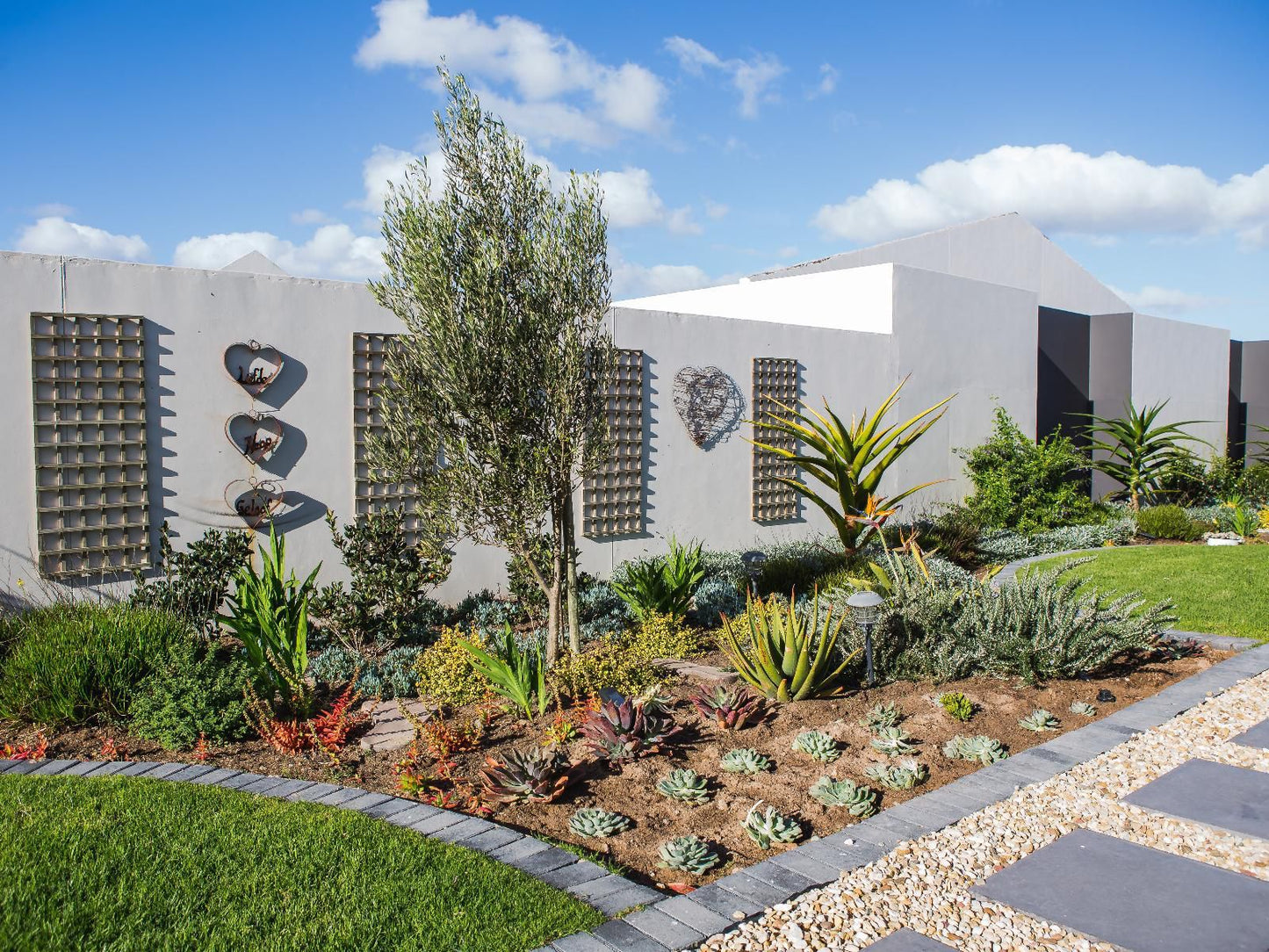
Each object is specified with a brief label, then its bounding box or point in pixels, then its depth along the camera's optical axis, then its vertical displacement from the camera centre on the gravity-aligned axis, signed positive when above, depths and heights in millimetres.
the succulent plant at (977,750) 4105 -1432
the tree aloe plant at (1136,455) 13375 -112
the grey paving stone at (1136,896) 2576 -1433
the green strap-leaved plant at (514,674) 4613 -1231
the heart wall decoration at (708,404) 9562 +462
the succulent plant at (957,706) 4590 -1369
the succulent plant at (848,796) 3562 -1447
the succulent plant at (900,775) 3822 -1448
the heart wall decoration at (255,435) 6672 +57
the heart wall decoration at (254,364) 6680 +595
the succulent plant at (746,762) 3963 -1439
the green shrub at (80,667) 4629 -1214
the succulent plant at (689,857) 3072 -1451
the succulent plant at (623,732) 4070 -1363
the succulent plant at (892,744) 4160 -1420
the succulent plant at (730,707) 4539 -1383
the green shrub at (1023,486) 12102 -549
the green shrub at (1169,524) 11867 -1044
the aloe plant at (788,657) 4910 -1210
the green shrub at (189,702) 4375 -1330
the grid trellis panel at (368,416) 7223 +222
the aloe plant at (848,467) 7285 -183
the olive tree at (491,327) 4879 +661
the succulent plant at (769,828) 3291 -1450
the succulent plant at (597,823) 3371 -1464
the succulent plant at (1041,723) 4523 -1429
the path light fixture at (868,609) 4859 -921
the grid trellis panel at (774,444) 10391 -8
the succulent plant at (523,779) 3641 -1407
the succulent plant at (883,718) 4484 -1406
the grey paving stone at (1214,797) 3395 -1434
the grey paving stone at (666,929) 2473 -1398
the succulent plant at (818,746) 4106 -1421
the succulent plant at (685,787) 3684 -1445
